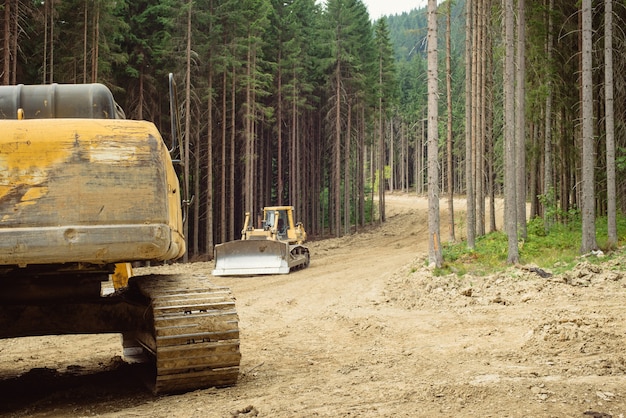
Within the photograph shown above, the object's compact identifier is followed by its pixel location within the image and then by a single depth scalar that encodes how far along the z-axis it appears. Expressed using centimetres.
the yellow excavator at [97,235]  429
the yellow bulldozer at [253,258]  1994
